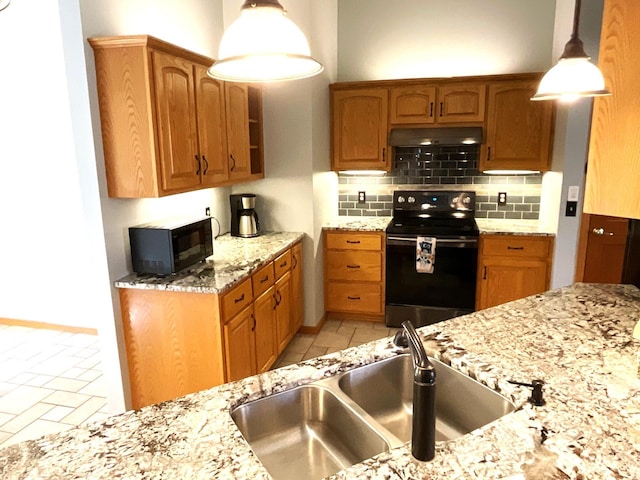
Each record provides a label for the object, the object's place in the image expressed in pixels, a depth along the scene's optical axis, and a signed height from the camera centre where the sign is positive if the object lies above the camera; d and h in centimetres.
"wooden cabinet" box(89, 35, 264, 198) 220 +25
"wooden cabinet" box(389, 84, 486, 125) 385 +47
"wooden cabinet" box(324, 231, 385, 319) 400 -104
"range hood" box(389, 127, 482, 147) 381 +19
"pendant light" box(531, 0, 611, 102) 156 +29
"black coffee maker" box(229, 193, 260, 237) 360 -45
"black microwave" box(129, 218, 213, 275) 244 -48
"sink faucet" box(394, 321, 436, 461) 97 -55
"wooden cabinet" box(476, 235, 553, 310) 371 -93
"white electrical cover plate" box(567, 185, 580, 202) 349 -29
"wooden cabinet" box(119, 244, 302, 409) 239 -99
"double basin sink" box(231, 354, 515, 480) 128 -80
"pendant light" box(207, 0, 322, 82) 119 +33
